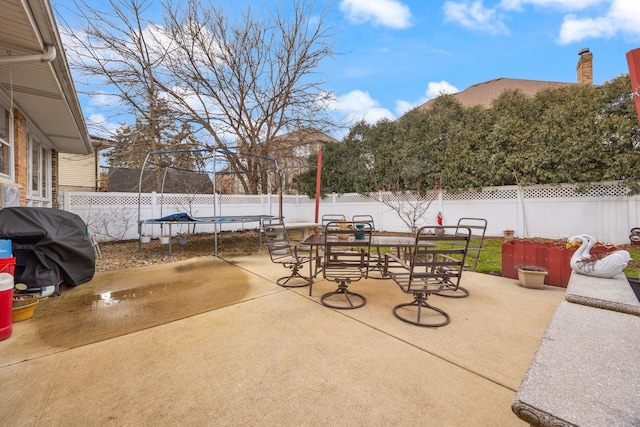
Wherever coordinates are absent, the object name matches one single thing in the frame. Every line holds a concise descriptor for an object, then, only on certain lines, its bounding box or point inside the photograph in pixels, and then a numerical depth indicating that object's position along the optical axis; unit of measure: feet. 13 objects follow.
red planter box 12.85
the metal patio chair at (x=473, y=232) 17.70
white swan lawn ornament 9.29
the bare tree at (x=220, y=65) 30.48
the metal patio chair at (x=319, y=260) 12.57
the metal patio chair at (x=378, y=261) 11.53
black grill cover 10.90
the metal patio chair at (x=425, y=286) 8.79
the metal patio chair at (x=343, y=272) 10.28
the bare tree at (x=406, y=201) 32.22
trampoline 21.95
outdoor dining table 11.03
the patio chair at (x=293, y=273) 13.26
